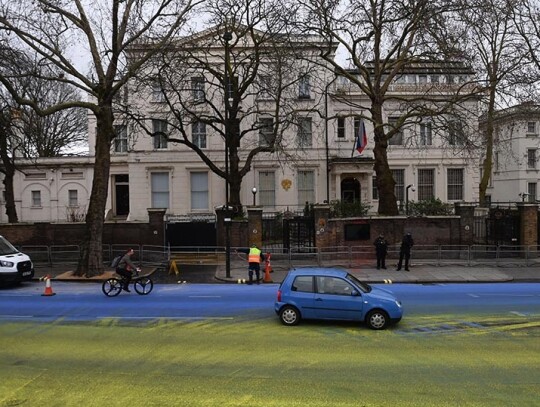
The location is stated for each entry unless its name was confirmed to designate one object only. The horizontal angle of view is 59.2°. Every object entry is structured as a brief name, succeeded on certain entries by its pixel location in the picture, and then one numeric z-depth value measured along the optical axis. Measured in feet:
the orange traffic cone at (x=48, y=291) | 53.21
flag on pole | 96.02
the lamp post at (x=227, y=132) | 65.97
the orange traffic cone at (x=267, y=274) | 63.62
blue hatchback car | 37.14
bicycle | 53.31
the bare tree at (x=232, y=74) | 82.43
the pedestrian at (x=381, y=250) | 71.41
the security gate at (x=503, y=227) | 82.89
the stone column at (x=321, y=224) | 79.20
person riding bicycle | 53.72
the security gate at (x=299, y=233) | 81.00
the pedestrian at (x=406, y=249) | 70.44
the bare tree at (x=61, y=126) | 151.53
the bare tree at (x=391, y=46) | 75.51
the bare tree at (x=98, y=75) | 64.49
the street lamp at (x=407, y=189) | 121.49
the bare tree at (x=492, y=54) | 75.15
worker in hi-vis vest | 61.26
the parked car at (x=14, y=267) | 57.72
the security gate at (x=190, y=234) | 83.92
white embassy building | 118.83
